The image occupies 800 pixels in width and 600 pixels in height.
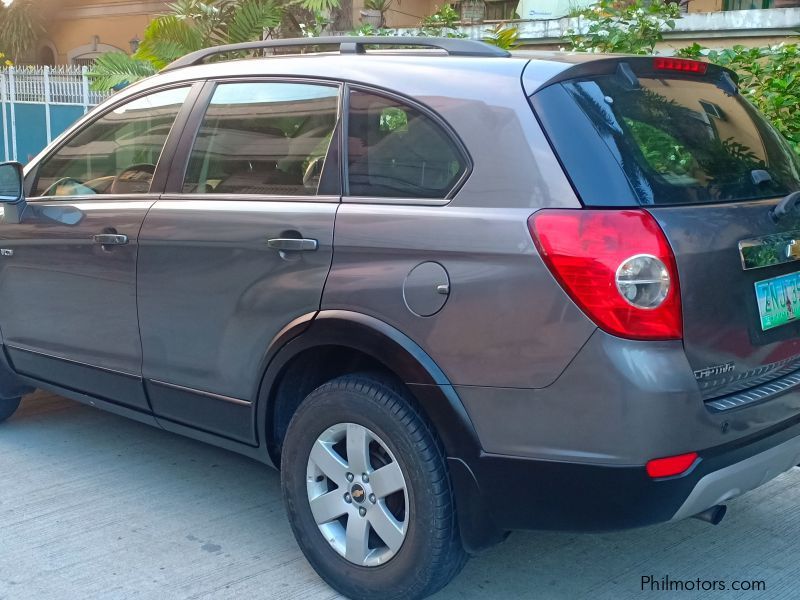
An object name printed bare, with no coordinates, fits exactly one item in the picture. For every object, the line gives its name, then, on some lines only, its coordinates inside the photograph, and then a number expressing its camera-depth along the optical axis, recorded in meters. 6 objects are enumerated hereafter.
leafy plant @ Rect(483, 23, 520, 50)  7.31
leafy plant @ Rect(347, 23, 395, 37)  8.25
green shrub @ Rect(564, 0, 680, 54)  6.80
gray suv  2.50
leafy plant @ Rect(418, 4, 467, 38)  8.35
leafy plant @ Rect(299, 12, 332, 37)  9.16
